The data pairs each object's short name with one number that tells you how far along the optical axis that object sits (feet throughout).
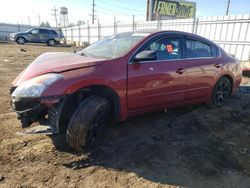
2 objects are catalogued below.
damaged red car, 7.70
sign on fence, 79.97
